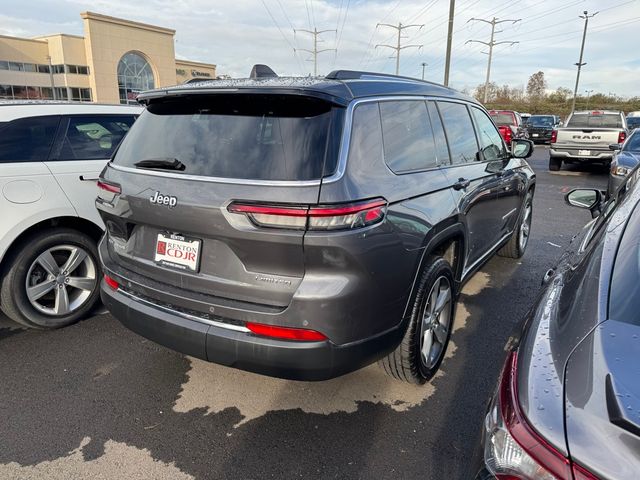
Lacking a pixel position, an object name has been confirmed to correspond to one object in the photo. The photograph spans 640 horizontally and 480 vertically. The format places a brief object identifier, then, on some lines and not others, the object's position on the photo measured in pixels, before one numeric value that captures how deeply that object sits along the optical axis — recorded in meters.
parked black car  26.12
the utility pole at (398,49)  40.97
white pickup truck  13.38
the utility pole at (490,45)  44.78
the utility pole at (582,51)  43.28
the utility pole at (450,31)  18.33
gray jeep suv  2.13
